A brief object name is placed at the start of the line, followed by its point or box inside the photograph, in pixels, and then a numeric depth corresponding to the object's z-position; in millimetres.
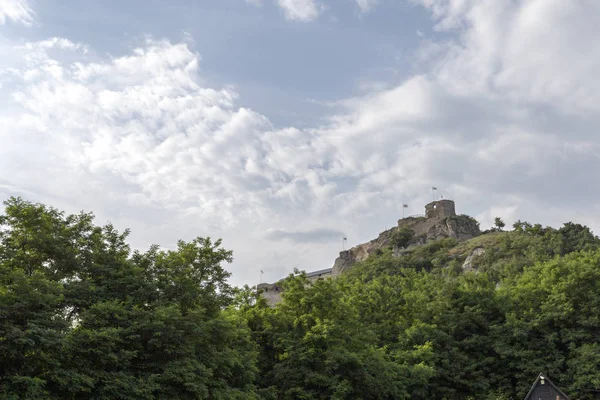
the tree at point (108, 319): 19688
